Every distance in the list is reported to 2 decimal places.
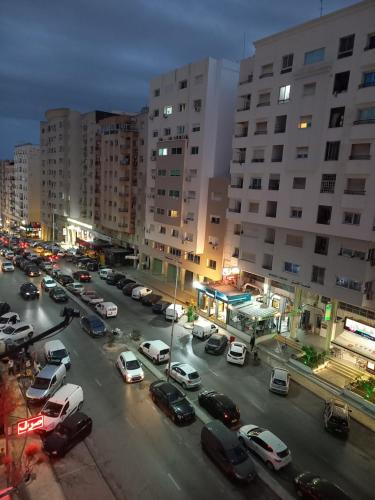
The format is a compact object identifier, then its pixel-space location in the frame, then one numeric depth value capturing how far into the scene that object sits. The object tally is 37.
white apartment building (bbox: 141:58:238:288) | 46.78
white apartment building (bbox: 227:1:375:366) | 29.47
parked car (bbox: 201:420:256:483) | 18.83
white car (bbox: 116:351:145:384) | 27.89
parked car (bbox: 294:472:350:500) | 17.44
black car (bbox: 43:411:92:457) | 19.77
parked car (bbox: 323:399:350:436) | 23.69
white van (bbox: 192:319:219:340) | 37.12
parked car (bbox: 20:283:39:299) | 46.75
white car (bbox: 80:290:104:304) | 45.06
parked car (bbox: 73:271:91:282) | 56.00
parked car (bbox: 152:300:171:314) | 43.77
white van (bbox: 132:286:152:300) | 48.71
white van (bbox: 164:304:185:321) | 41.46
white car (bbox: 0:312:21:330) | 35.78
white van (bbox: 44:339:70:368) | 29.26
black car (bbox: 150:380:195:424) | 23.36
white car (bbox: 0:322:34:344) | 33.03
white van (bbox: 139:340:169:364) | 31.38
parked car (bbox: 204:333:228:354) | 33.81
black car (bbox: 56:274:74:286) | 53.05
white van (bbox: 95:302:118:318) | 41.44
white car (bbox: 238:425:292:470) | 19.97
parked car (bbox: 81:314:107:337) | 35.84
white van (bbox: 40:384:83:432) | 21.73
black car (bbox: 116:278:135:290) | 53.28
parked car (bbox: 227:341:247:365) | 32.06
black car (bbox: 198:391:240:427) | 23.61
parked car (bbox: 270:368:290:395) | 27.98
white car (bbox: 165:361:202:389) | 27.48
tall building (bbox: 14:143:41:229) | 108.19
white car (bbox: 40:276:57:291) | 50.29
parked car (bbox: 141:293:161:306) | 46.47
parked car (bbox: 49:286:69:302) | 45.53
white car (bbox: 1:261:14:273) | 60.28
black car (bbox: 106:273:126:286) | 55.44
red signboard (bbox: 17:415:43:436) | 17.31
